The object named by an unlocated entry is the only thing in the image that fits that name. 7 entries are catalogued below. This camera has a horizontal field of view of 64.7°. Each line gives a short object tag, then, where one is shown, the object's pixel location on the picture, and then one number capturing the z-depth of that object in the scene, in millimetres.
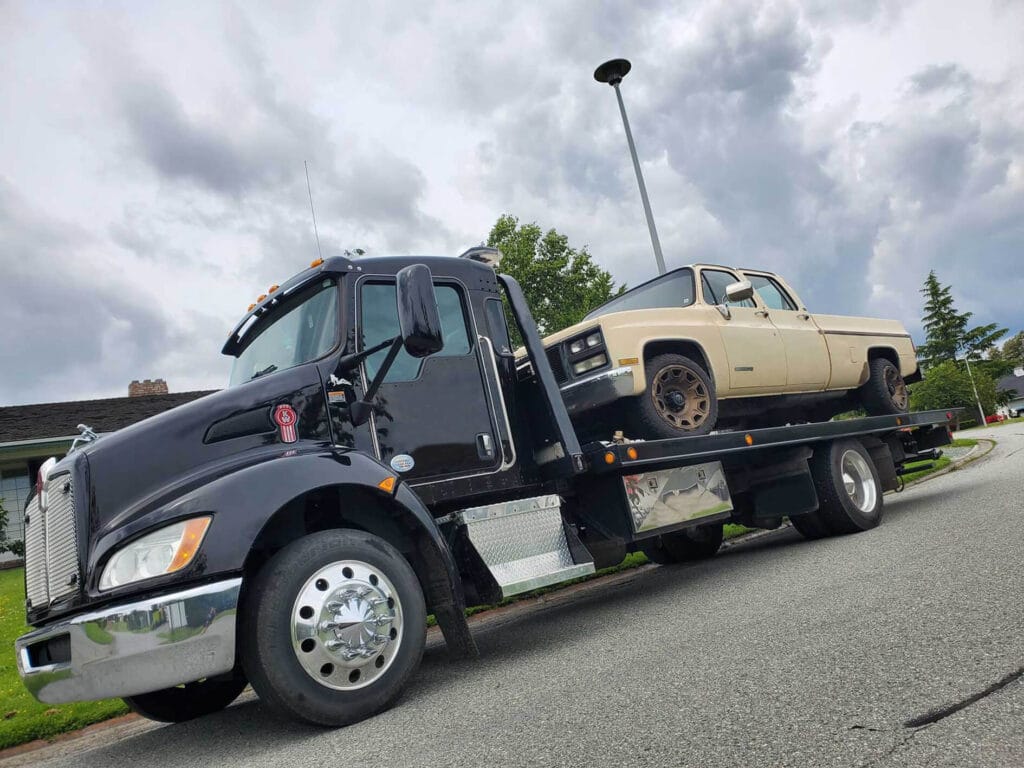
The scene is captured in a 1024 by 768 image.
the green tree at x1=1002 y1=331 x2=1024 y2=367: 95012
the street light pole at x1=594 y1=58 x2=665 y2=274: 14172
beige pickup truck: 6016
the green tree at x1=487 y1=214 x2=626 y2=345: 29562
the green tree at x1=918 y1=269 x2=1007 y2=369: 75250
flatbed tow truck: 3561
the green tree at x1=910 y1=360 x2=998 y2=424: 52294
